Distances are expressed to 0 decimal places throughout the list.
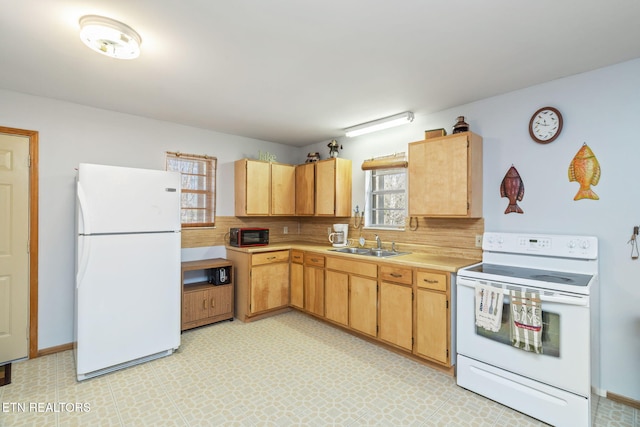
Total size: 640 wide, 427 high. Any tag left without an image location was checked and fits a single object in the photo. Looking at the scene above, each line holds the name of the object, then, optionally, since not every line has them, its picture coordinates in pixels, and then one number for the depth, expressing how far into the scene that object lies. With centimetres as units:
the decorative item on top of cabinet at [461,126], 294
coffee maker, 421
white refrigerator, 258
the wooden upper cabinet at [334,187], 421
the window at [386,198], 390
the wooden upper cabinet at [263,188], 423
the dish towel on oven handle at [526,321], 205
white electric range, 194
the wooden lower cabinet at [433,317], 263
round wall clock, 256
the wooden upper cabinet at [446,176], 283
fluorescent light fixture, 333
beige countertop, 271
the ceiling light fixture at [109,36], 179
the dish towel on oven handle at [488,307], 222
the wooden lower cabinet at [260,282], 386
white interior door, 283
